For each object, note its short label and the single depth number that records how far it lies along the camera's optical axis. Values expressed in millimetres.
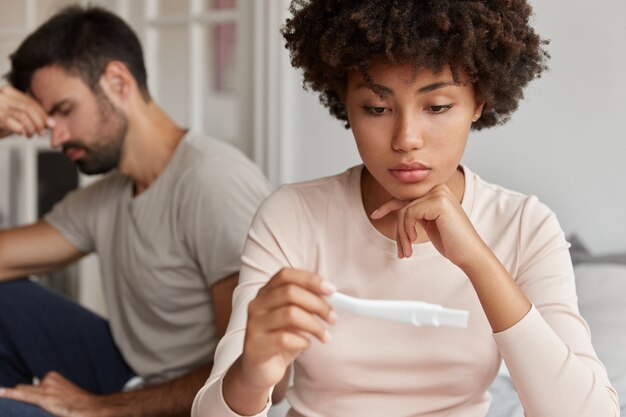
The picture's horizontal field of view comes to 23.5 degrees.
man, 1946
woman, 1460
